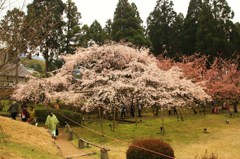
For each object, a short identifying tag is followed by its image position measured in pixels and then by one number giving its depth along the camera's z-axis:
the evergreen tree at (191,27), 45.94
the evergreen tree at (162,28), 48.19
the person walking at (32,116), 21.02
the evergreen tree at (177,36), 47.34
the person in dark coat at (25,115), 20.91
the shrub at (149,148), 11.45
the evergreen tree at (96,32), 48.72
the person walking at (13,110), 21.15
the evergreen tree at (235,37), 41.53
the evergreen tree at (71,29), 41.56
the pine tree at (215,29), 40.34
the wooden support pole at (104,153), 12.98
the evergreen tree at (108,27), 57.16
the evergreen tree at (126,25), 40.94
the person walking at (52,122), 17.12
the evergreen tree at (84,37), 42.31
